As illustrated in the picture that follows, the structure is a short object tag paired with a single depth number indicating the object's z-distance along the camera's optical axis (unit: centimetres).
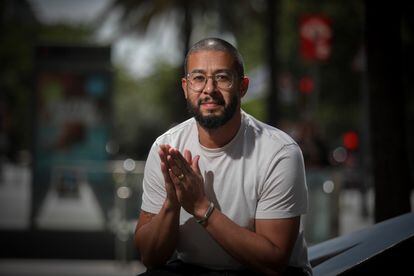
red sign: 1686
